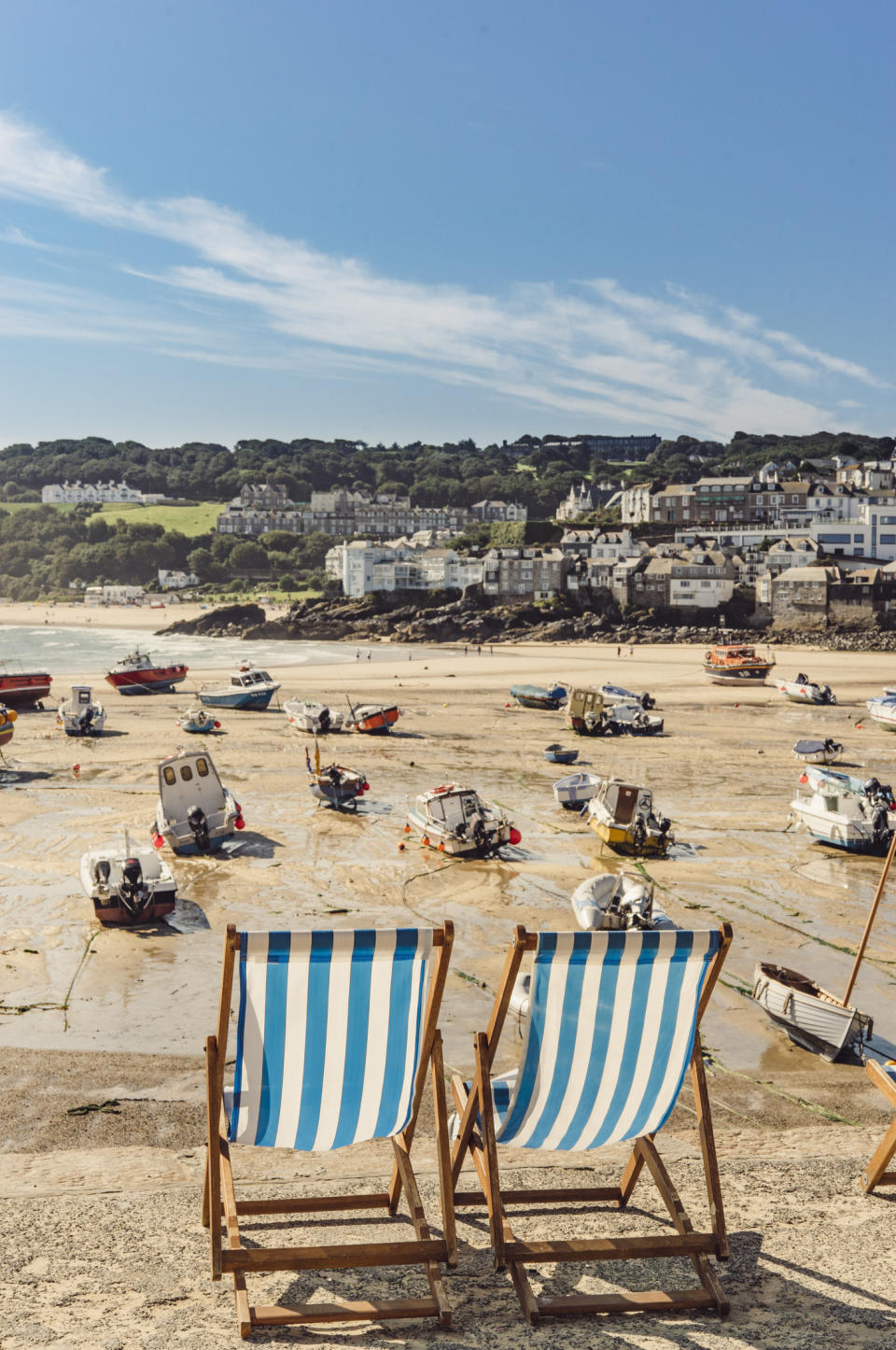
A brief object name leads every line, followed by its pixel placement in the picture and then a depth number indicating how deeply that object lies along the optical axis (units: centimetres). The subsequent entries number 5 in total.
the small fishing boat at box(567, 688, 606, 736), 3566
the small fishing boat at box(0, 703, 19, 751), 2858
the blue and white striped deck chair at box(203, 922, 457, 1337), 530
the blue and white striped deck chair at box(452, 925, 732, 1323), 553
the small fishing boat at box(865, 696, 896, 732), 3762
